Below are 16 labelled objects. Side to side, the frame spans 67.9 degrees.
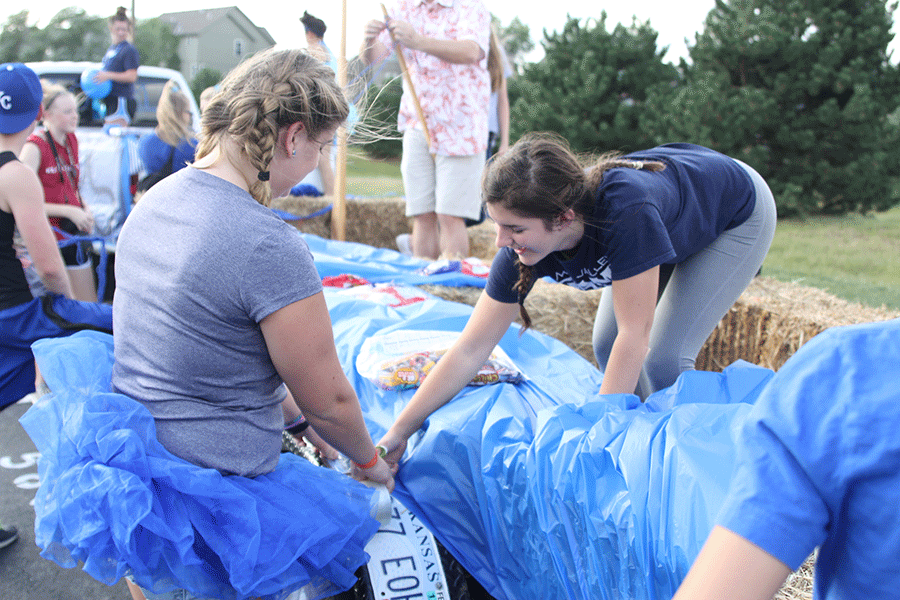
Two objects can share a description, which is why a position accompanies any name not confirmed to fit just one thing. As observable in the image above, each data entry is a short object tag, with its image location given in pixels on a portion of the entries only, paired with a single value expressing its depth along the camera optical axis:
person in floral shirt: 3.72
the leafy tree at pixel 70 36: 42.50
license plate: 1.61
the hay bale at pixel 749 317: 3.04
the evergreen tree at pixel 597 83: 10.48
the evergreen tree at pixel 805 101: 8.88
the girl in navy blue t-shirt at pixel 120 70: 6.08
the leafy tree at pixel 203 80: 34.16
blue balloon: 6.08
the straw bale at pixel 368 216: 6.30
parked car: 5.46
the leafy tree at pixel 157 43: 42.66
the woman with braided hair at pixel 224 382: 1.22
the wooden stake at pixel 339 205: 5.33
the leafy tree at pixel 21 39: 41.34
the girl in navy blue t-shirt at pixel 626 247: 1.73
